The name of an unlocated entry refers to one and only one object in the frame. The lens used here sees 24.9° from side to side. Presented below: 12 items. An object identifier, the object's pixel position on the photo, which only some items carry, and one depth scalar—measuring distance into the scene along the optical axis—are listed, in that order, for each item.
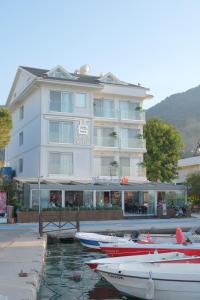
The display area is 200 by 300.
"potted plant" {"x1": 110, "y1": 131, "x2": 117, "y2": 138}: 46.94
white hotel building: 42.03
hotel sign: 44.62
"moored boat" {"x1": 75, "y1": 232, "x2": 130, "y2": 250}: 23.67
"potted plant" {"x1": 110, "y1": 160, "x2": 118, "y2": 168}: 46.53
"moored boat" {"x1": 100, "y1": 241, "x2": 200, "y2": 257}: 20.19
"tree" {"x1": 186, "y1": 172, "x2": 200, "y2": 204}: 53.69
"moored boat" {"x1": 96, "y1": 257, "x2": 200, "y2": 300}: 13.33
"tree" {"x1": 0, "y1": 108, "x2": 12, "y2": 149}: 40.59
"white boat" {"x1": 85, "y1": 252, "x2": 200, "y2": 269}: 15.72
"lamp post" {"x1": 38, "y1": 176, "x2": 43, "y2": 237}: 36.31
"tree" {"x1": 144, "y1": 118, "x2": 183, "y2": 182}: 57.34
